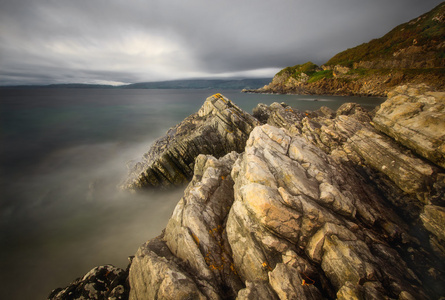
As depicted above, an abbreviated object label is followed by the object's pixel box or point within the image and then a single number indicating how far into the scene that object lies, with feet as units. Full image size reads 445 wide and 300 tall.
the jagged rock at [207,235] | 29.14
